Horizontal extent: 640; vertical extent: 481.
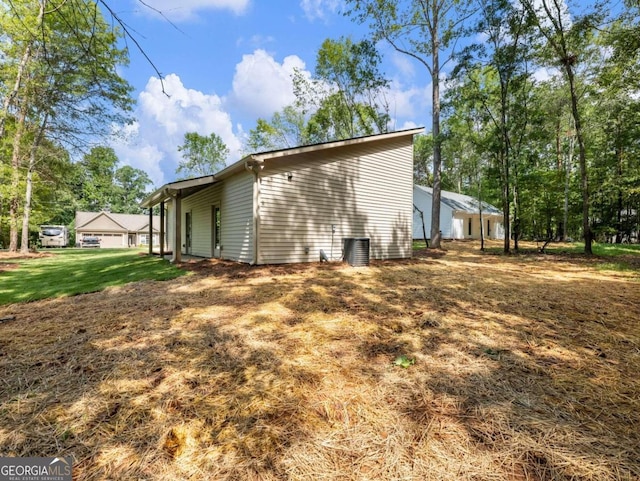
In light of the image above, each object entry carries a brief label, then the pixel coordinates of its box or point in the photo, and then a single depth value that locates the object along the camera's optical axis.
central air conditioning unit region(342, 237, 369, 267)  8.75
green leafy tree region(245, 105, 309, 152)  25.06
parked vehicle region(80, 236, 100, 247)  32.78
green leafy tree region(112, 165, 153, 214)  51.00
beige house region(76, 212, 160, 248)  34.73
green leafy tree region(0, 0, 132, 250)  10.91
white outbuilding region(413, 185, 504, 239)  24.64
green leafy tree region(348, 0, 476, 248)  14.45
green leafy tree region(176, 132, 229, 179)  32.12
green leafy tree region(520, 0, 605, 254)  10.66
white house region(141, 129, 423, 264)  8.33
